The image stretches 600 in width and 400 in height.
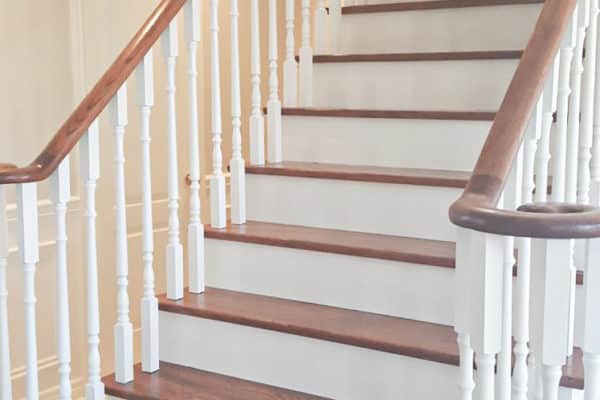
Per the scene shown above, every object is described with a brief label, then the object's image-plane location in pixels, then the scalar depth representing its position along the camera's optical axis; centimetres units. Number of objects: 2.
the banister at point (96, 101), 221
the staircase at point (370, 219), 140
